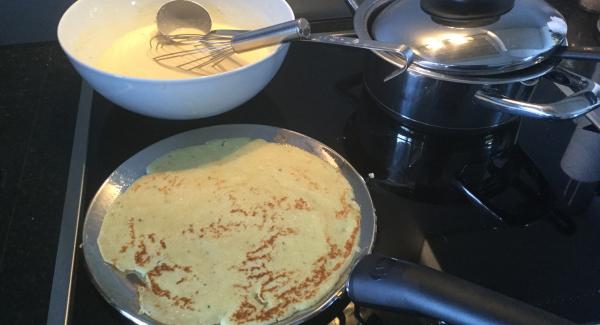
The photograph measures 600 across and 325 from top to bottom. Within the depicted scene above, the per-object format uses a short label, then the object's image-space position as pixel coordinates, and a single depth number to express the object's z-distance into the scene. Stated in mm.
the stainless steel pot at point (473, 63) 655
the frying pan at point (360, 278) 462
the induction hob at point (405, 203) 596
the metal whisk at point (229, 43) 669
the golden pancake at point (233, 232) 573
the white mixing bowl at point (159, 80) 671
